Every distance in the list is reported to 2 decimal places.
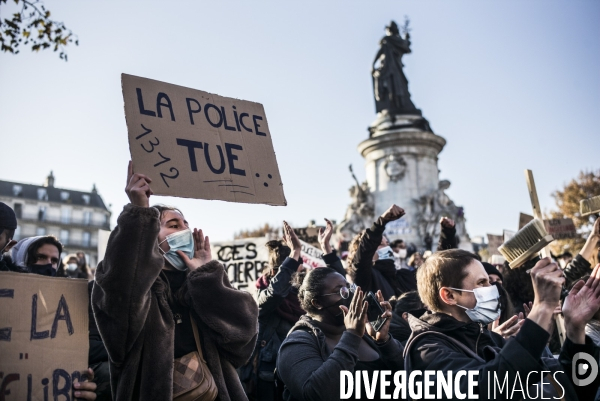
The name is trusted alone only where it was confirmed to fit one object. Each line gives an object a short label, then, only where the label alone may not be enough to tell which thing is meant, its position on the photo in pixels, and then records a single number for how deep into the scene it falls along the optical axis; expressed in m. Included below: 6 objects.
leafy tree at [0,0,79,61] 6.81
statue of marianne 24.38
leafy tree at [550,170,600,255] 37.58
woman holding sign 2.77
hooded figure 4.32
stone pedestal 21.88
